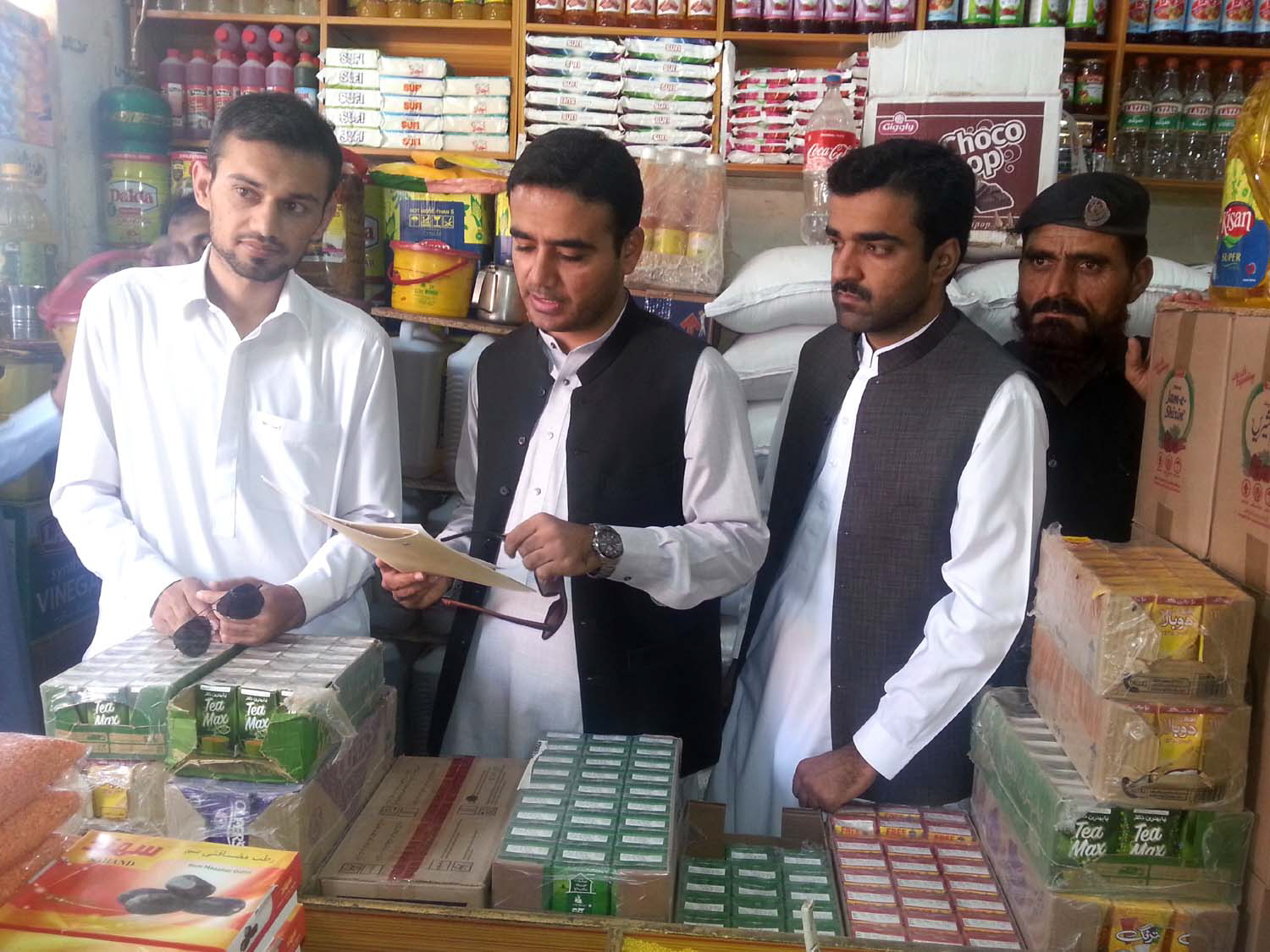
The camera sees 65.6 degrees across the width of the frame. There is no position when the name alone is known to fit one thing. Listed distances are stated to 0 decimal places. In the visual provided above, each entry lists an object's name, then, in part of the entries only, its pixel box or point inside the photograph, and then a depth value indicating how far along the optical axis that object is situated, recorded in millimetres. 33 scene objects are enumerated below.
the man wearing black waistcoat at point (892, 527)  1460
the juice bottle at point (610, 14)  3137
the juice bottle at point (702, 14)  3113
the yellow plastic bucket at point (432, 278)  2639
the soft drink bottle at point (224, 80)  3244
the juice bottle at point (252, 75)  3240
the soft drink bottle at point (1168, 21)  3002
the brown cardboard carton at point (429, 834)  938
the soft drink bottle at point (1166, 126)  3047
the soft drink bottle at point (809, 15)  3088
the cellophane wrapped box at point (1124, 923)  942
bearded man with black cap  1812
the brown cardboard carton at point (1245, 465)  1022
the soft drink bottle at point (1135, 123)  3055
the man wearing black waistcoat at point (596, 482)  1488
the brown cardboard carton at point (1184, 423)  1137
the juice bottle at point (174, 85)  3268
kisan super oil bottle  1104
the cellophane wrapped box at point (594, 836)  919
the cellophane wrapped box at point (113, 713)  958
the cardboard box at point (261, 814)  925
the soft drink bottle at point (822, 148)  2594
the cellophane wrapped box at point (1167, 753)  934
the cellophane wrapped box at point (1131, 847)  945
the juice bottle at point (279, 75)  3250
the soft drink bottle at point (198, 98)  3250
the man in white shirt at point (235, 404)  1479
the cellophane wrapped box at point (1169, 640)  936
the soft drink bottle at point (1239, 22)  2965
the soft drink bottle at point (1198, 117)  3057
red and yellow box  670
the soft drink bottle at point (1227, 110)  3037
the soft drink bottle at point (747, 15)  3072
